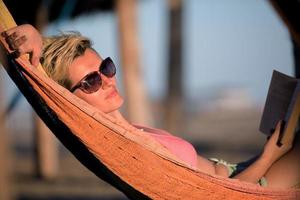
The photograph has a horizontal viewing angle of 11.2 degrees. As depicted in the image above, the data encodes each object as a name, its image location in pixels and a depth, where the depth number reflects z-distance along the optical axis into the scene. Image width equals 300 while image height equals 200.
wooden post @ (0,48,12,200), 10.99
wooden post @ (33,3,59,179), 17.89
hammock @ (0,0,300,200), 4.72
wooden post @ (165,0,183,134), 18.14
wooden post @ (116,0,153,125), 14.81
